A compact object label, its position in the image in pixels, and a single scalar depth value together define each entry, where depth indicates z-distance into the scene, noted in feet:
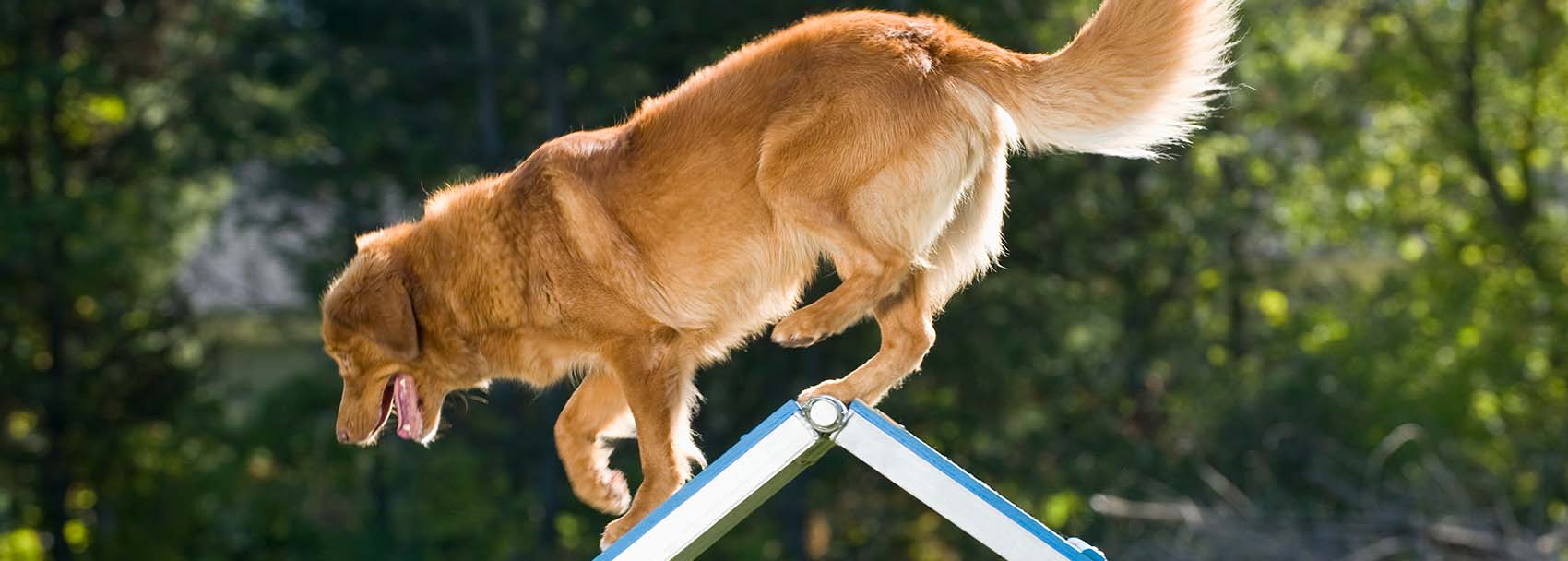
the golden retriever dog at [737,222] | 24.44
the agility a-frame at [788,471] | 19.84
